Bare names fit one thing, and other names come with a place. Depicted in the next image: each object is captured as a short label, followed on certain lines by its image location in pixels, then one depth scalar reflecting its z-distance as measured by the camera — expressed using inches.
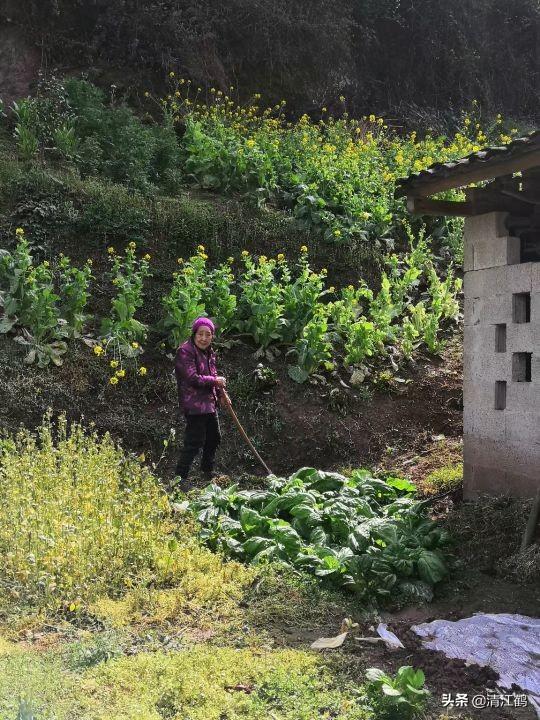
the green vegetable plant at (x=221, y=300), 345.7
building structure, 233.5
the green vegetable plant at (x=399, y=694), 123.0
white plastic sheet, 141.0
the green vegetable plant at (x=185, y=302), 337.7
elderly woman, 272.7
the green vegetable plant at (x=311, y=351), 339.3
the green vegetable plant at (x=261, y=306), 347.3
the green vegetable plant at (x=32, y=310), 326.0
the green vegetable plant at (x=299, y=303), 353.7
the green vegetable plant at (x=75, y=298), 337.1
